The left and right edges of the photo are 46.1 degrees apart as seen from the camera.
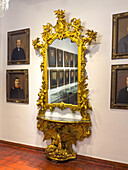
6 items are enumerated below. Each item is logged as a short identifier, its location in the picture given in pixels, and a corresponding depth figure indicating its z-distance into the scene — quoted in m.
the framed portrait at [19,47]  3.38
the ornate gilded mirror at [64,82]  2.80
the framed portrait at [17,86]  3.44
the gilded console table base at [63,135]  2.82
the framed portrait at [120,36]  2.58
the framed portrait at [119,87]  2.61
